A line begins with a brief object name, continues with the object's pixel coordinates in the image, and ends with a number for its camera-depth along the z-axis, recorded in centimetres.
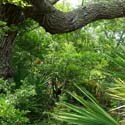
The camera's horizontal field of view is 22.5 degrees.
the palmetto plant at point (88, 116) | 285
